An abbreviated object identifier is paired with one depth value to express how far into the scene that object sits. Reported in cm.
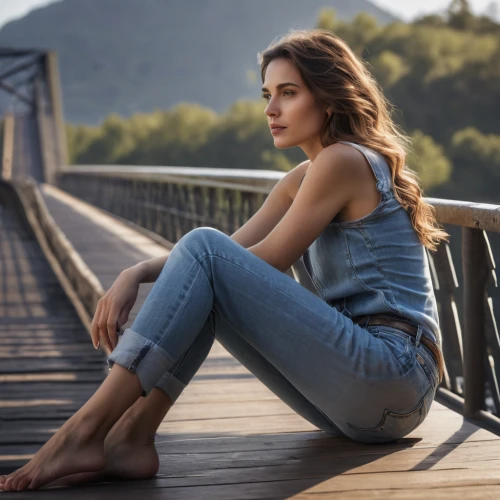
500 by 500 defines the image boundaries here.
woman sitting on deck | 205
